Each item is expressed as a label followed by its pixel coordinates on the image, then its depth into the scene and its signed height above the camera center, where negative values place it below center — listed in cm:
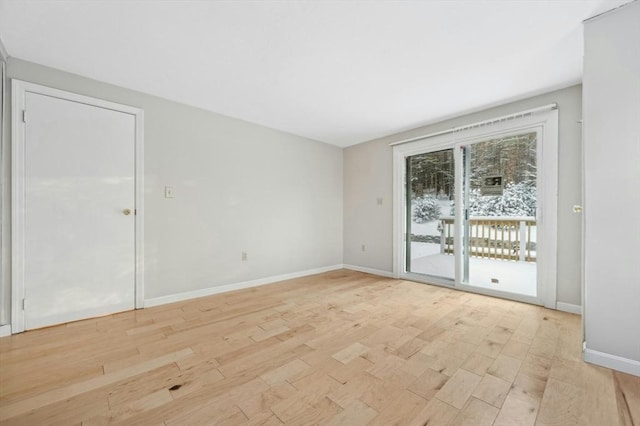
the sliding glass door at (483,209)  279 +6
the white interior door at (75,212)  222 +0
